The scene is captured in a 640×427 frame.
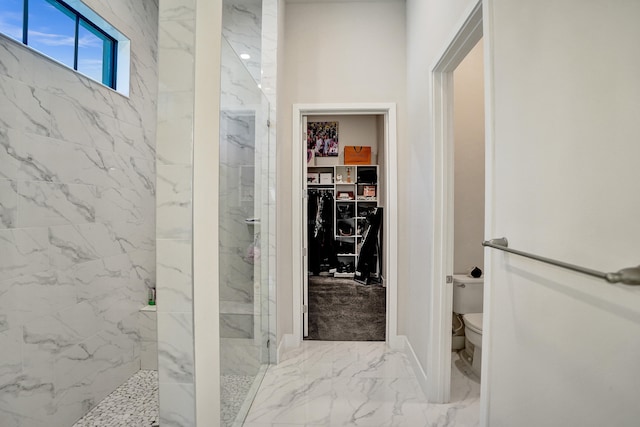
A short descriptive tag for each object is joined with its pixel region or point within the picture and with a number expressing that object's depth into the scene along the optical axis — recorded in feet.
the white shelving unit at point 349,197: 17.56
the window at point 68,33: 5.25
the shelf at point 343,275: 17.67
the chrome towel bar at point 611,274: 1.82
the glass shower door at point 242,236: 4.91
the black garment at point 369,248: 16.30
